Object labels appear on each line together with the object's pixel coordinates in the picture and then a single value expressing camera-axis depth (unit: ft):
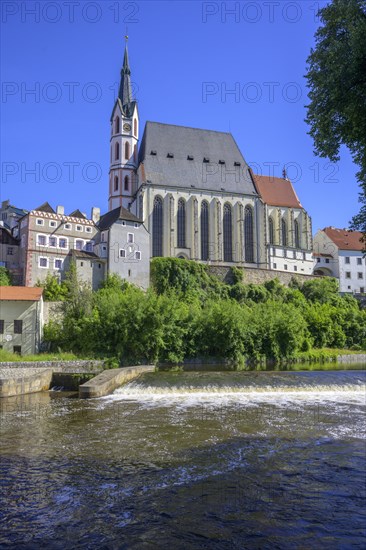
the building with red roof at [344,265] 245.53
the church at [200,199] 211.61
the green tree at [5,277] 152.35
